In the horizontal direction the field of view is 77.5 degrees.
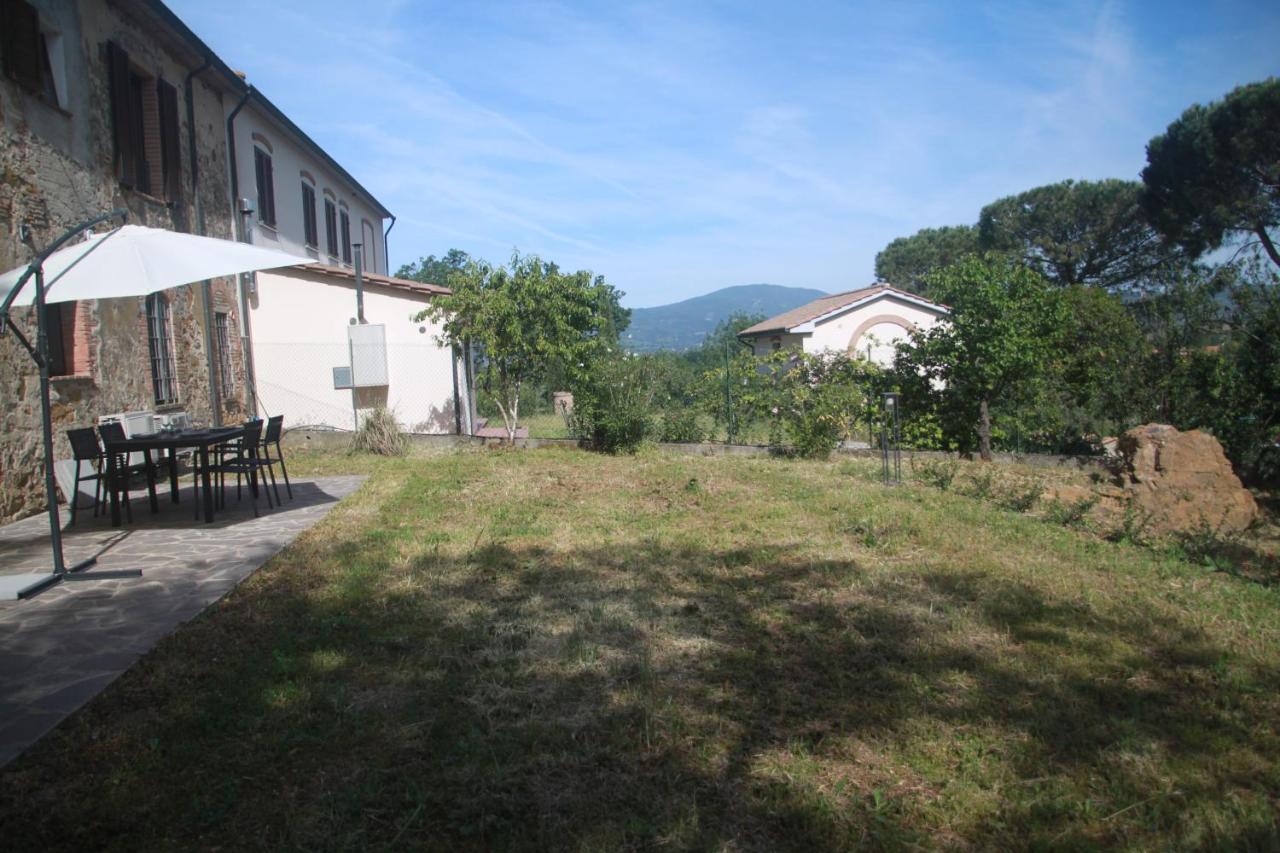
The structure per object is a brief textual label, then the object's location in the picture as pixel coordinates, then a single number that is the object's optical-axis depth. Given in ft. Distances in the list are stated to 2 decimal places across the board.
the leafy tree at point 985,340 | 36.73
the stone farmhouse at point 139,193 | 24.30
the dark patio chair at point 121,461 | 21.72
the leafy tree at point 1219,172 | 65.82
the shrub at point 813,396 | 37.42
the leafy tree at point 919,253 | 148.05
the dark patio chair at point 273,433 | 24.49
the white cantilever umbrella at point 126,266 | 17.90
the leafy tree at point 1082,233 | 93.97
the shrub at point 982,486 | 27.45
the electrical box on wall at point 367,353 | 42.86
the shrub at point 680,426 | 42.25
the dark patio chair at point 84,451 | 21.77
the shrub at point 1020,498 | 25.35
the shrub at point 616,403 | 39.70
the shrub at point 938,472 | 29.40
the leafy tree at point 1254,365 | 34.17
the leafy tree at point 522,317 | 39.58
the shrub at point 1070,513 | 23.32
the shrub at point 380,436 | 39.29
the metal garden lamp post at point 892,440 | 31.23
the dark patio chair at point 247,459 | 23.31
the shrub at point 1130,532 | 21.47
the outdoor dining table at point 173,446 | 20.90
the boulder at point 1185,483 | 28.14
